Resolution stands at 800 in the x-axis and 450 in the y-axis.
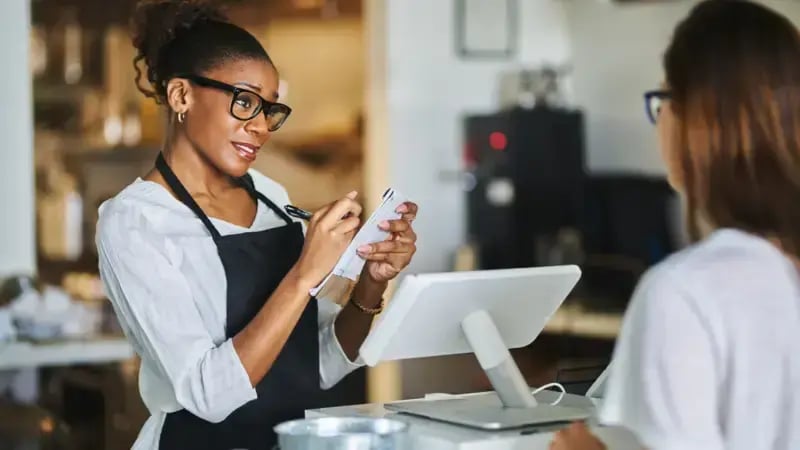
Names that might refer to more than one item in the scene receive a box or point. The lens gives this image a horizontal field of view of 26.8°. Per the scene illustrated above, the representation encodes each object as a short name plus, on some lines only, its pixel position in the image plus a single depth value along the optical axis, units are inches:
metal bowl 76.5
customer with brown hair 71.1
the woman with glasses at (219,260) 86.9
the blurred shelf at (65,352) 159.8
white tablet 82.2
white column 177.3
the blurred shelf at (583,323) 203.4
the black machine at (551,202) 218.6
